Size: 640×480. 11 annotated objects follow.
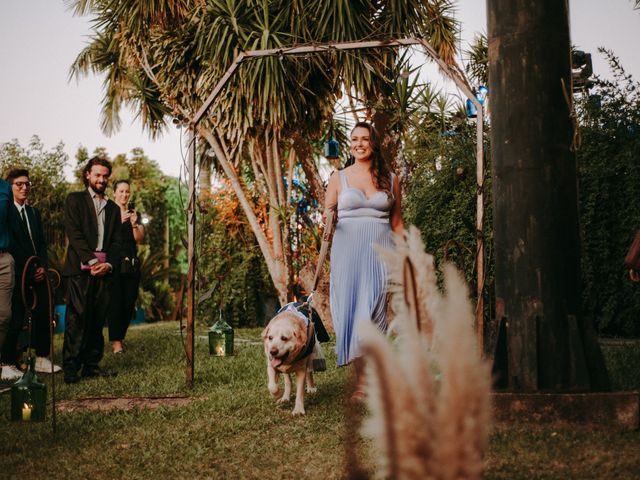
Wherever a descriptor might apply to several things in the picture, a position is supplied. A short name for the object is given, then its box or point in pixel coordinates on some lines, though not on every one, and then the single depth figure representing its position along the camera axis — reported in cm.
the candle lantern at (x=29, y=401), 457
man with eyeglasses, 663
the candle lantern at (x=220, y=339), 816
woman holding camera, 845
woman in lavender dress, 496
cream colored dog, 482
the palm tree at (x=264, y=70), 1041
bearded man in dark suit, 676
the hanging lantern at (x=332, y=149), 1183
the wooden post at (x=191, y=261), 593
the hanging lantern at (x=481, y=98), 919
